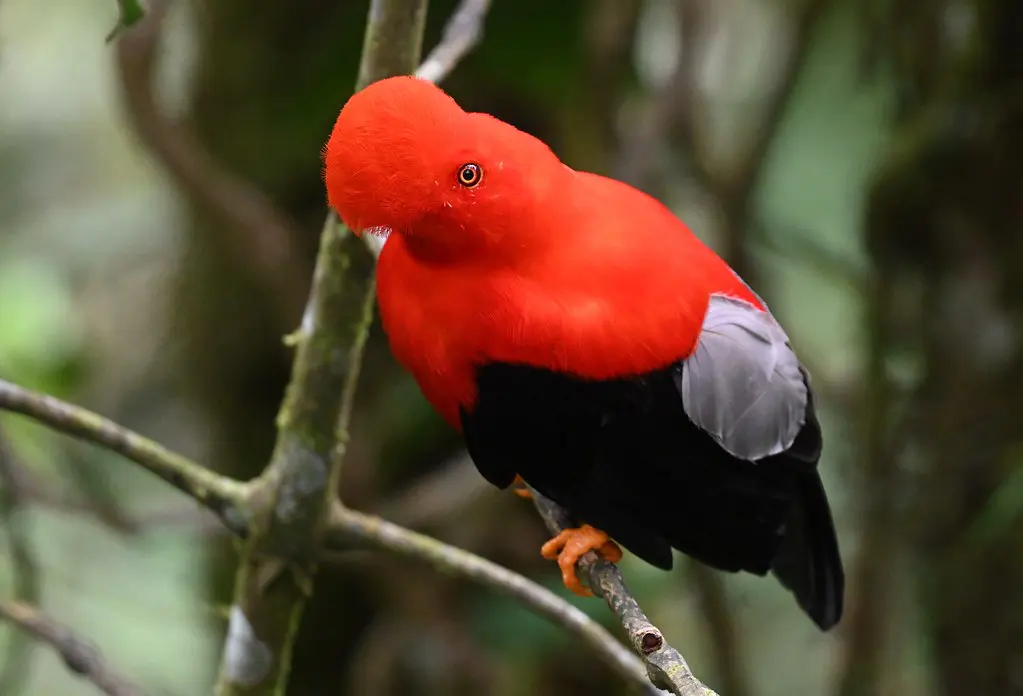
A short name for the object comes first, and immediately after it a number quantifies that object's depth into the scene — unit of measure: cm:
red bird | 569
